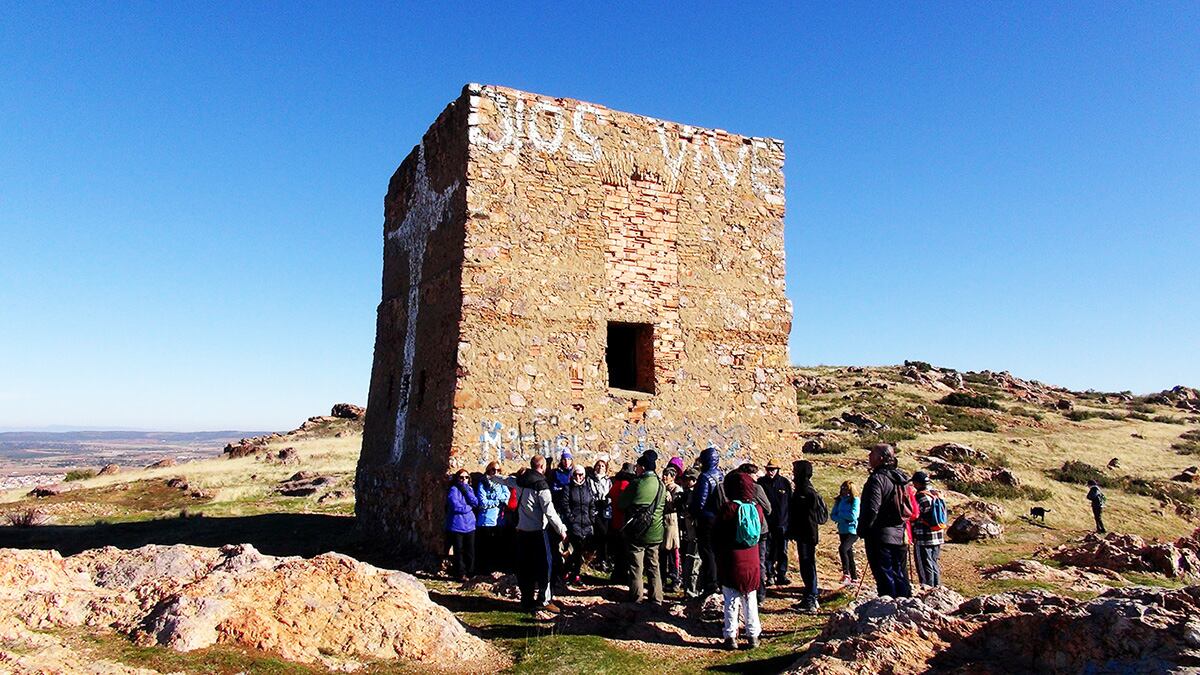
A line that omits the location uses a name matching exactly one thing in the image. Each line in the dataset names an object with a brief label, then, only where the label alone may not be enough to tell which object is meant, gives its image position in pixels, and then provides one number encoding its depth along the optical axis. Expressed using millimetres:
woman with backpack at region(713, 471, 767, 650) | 6883
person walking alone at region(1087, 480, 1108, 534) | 16922
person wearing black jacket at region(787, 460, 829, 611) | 8883
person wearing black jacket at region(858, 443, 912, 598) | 7391
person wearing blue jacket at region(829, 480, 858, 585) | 9312
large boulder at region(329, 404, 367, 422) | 40531
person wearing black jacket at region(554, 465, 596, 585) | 9156
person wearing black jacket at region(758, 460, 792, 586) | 8938
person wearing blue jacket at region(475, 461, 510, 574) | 9906
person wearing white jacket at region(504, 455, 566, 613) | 8312
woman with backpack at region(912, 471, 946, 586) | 8203
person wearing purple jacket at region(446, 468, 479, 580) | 9656
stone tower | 10641
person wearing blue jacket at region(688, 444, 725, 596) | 7676
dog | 17672
